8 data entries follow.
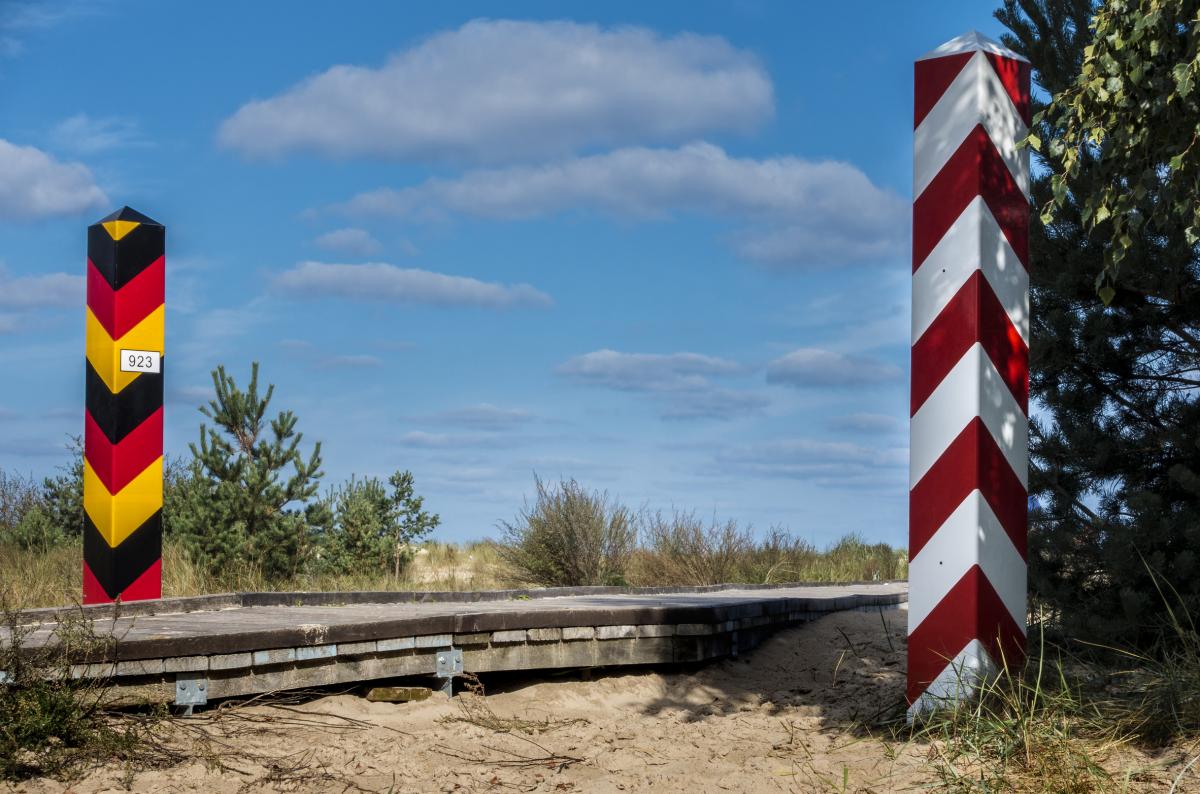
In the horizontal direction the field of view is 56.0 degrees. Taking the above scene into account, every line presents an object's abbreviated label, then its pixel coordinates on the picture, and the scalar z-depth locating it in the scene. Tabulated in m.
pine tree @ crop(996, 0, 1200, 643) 5.96
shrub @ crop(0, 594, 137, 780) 4.11
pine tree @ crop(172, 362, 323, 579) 14.56
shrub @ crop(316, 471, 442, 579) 16.59
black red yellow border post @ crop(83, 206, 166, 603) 8.01
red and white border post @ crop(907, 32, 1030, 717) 4.77
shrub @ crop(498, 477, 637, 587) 15.97
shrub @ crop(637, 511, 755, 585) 16.38
